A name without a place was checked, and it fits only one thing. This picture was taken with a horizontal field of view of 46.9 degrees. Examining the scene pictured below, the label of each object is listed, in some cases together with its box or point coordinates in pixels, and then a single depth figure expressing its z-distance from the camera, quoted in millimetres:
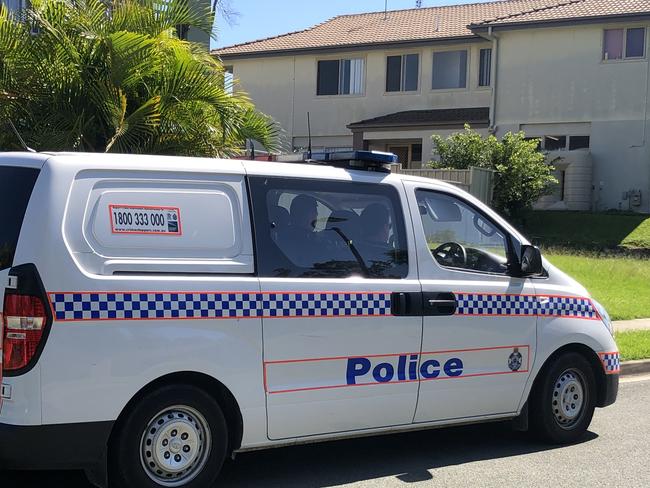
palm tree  8445
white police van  3943
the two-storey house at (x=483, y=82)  25000
